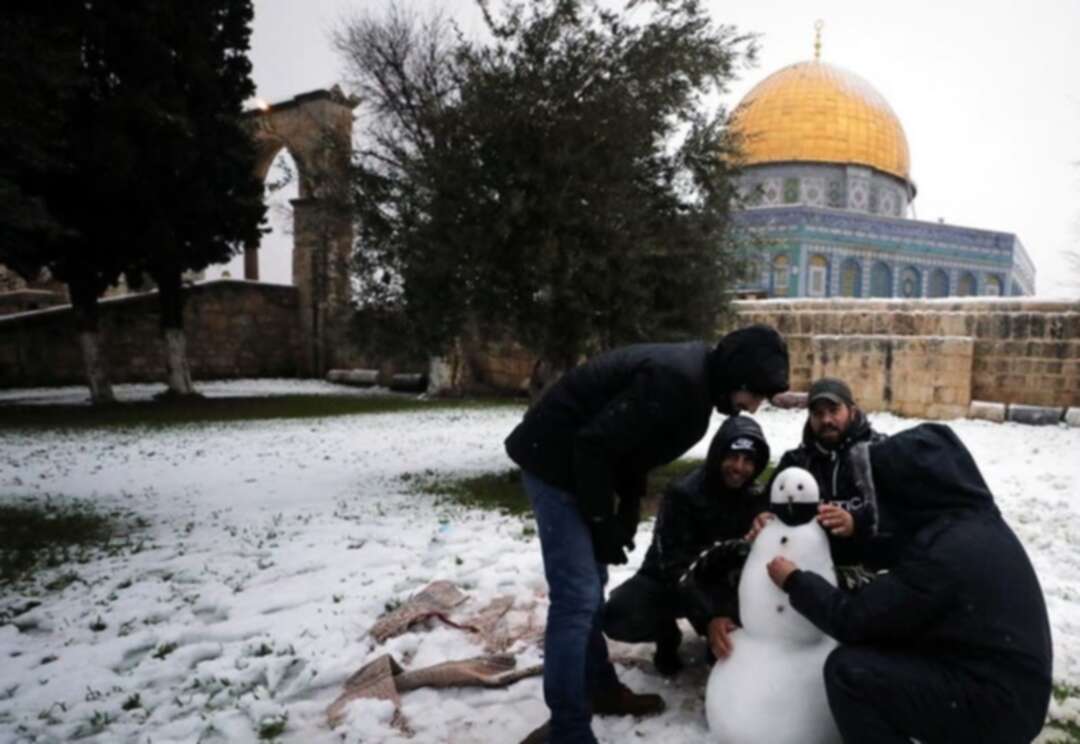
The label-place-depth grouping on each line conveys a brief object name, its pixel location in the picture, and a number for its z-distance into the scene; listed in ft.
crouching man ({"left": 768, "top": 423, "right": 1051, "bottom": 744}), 7.04
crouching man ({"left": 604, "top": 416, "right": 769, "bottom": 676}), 11.11
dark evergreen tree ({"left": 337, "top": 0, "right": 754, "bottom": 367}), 23.77
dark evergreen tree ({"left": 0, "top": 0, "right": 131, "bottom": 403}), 26.40
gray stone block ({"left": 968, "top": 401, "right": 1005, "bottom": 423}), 40.96
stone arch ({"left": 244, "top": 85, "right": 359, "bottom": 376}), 33.86
